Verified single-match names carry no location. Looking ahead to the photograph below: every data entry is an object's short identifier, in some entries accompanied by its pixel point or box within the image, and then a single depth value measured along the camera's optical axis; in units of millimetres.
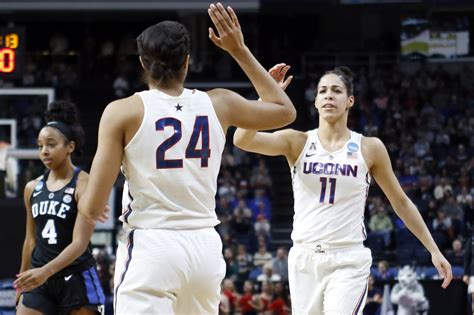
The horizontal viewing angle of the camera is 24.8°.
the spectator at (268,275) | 16906
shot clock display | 12367
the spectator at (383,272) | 16247
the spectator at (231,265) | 18038
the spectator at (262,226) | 20156
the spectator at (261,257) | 18625
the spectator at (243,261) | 18212
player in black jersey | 6555
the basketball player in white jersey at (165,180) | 4465
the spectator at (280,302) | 15742
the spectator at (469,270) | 12750
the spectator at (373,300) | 14332
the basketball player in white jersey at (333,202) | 6988
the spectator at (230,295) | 15812
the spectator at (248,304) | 15781
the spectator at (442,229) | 19722
